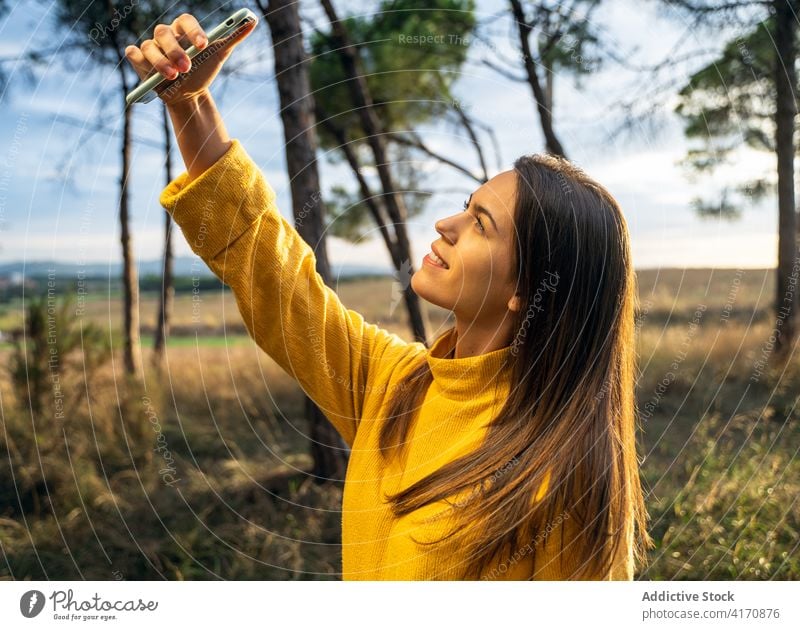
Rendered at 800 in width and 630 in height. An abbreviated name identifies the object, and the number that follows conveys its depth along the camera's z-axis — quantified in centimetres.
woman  107
